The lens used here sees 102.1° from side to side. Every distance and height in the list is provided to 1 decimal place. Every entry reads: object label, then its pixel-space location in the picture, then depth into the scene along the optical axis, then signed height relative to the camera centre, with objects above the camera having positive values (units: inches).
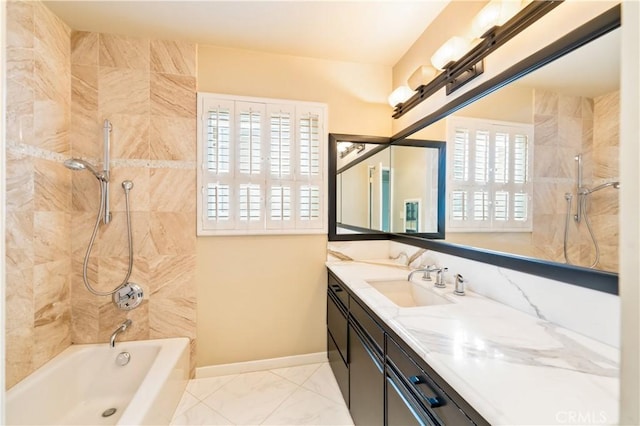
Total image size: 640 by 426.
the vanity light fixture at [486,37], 44.3 +34.7
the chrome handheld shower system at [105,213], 70.7 -0.7
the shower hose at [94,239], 71.9 -8.5
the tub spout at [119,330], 73.5 -34.7
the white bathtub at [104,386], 55.5 -43.5
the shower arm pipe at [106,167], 73.7 +12.5
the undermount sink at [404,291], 62.5 -20.2
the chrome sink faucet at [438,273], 61.3 -14.5
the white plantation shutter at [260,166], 81.4 +15.0
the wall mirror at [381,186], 79.0 +9.1
